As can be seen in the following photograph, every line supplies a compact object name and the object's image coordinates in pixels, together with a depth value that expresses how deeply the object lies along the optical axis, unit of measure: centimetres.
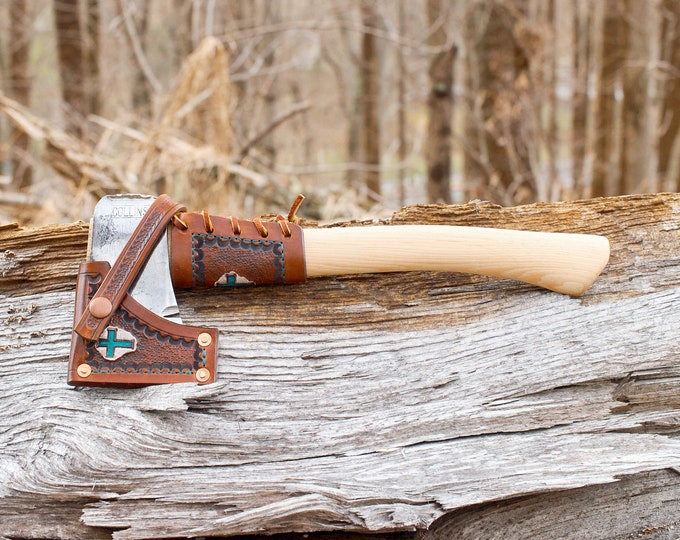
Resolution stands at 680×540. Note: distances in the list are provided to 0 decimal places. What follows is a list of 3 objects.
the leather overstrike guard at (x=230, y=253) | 192
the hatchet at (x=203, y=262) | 185
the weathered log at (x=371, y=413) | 176
